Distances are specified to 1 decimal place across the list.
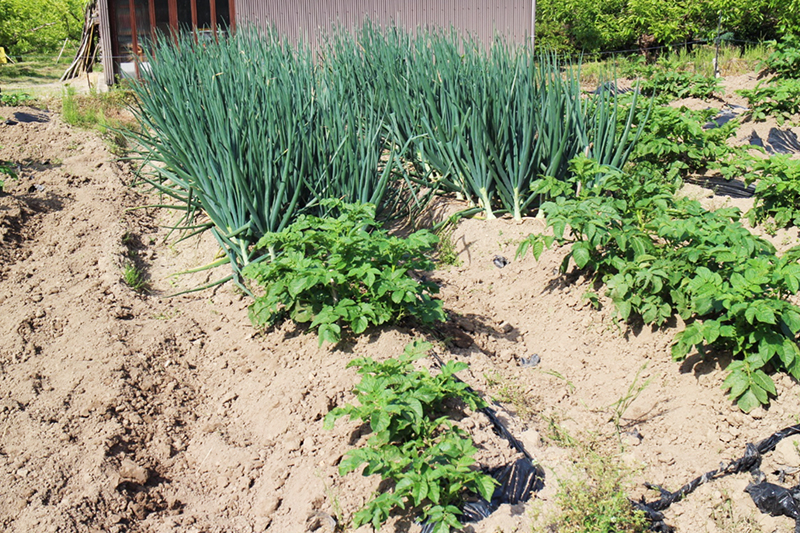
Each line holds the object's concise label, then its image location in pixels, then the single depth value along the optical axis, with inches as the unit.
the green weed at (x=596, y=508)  80.4
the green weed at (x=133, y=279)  148.3
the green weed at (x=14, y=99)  277.3
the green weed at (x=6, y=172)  187.6
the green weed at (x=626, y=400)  107.1
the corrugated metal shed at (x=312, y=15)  367.9
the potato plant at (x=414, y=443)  79.0
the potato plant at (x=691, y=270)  99.1
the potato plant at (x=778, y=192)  154.6
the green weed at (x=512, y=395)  107.1
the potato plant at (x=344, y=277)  107.1
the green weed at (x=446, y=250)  157.4
